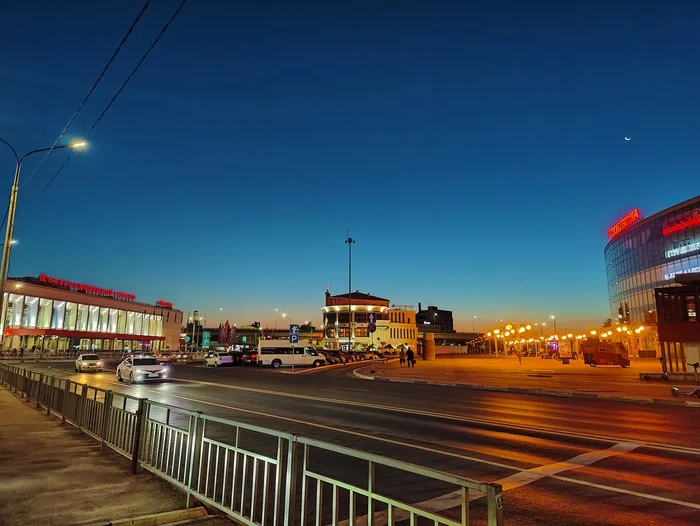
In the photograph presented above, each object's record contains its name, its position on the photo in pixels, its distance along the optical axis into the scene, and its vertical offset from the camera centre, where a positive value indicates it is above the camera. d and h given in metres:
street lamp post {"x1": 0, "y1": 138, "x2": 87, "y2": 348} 17.02 +4.34
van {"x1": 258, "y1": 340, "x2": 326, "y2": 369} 48.78 -1.49
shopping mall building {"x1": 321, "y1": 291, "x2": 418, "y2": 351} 108.56 +4.00
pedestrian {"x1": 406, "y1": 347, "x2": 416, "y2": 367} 44.29 -1.54
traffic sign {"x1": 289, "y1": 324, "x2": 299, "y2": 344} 35.91 +0.59
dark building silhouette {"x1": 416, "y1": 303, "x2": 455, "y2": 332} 161.10 +4.50
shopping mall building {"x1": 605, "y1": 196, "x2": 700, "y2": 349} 63.97 +12.84
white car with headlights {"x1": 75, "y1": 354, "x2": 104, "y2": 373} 36.62 -1.89
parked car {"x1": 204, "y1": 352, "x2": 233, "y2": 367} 50.25 -2.15
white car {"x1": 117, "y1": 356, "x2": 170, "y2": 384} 26.75 -1.72
